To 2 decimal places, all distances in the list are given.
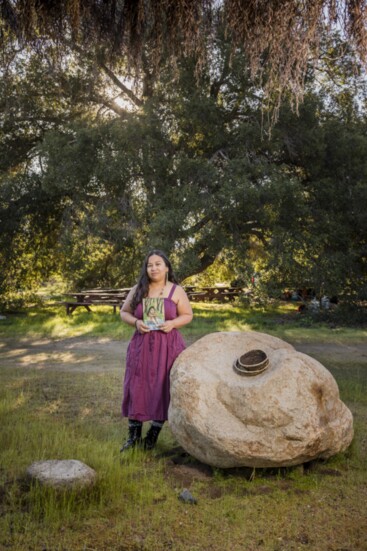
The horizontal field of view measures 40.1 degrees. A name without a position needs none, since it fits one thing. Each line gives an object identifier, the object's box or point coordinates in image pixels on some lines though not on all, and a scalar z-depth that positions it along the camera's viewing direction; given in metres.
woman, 4.73
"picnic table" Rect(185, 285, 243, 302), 22.72
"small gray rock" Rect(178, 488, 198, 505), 3.77
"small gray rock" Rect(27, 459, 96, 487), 3.69
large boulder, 4.04
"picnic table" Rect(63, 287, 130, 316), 15.95
